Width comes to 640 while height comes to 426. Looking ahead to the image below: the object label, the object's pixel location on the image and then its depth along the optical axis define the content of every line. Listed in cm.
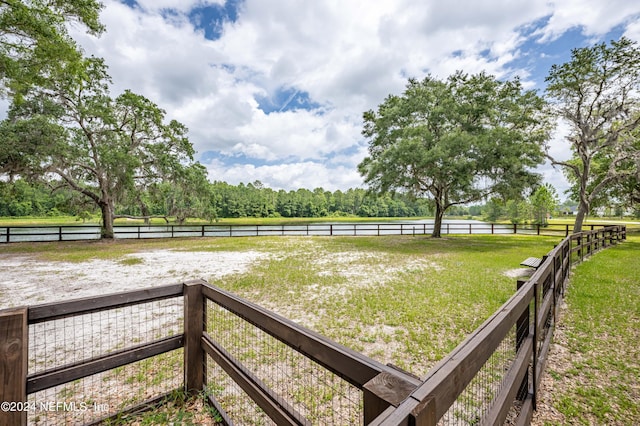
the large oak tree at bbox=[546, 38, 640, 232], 1352
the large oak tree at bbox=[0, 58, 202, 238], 1193
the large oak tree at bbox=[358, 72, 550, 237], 1352
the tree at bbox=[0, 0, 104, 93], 671
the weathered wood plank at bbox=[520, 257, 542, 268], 563
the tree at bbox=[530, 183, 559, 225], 3929
